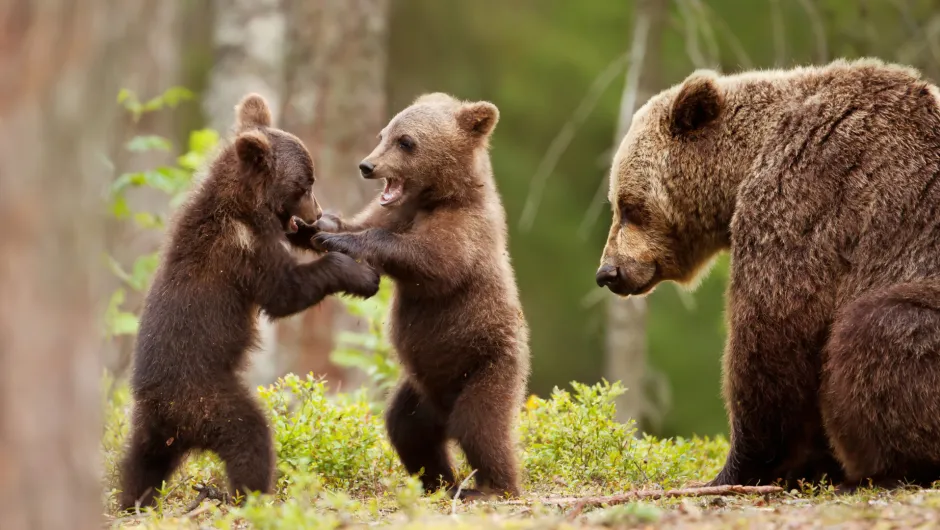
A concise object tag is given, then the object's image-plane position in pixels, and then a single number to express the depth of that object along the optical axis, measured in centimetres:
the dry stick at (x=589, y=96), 2469
